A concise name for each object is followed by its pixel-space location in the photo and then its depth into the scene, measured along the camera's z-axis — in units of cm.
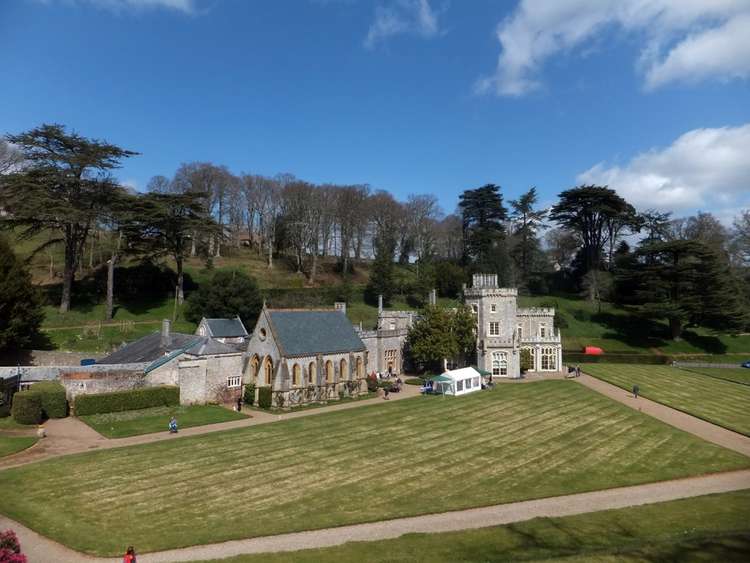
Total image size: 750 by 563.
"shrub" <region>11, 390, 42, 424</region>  2881
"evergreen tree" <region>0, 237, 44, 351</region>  3956
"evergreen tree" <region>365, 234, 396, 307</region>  6938
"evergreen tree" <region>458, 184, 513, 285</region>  7732
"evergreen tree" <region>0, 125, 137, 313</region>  4900
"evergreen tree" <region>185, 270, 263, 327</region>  5403
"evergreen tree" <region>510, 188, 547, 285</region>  8238
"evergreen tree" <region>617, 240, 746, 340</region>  6106
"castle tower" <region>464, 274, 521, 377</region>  4753
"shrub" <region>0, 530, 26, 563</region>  1189
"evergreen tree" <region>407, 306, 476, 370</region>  4550
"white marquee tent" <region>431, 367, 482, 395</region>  3944
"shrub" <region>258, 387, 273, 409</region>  3512
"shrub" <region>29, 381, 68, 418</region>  3019
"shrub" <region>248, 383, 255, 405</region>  3641
